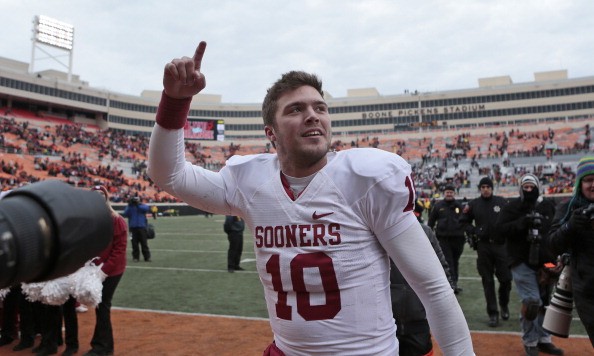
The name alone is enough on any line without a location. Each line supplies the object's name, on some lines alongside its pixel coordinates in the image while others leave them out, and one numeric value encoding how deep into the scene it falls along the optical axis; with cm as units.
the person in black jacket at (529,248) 512
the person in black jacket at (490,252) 643
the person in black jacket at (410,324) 331
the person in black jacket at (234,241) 1087
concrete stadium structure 5744
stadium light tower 5475
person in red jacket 532
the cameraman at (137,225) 1253
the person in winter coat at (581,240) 353
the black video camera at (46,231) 79
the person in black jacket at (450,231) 823
